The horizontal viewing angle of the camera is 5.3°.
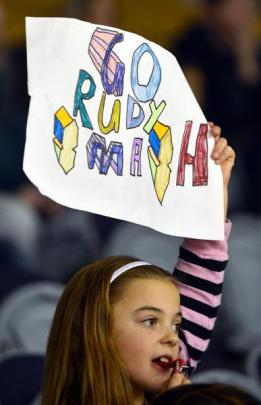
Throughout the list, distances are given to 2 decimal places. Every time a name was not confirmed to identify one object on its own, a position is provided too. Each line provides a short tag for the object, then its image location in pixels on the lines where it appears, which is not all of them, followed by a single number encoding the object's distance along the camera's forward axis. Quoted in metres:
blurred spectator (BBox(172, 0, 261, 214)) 12.50
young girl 5.52
